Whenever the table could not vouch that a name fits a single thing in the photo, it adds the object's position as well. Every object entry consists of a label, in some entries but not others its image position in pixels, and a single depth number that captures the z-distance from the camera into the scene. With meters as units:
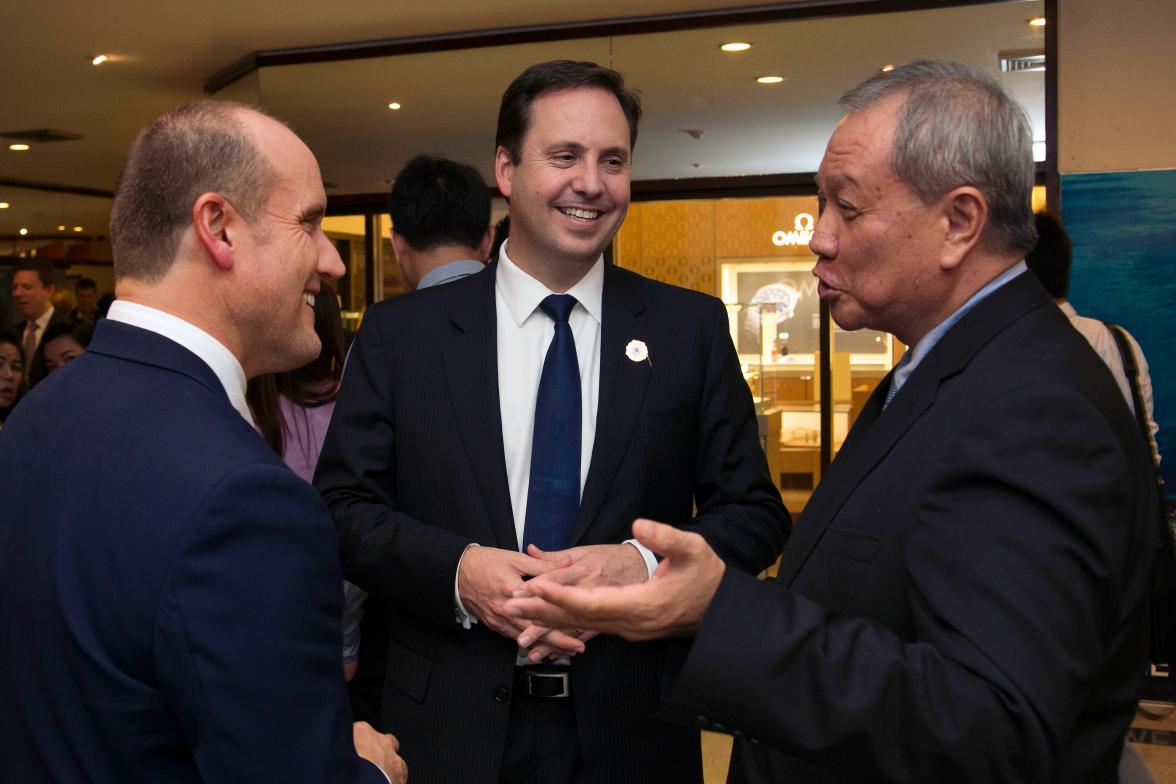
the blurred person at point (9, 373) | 4.72
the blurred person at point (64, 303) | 9.37
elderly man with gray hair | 1.15
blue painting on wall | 4.88
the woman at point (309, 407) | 2.75
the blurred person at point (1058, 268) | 3.75
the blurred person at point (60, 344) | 4.74
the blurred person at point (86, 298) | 10.90
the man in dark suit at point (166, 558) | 1.15
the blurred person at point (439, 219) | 3.27
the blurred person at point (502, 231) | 3.85
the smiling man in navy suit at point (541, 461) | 1.95
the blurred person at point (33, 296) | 7.94
